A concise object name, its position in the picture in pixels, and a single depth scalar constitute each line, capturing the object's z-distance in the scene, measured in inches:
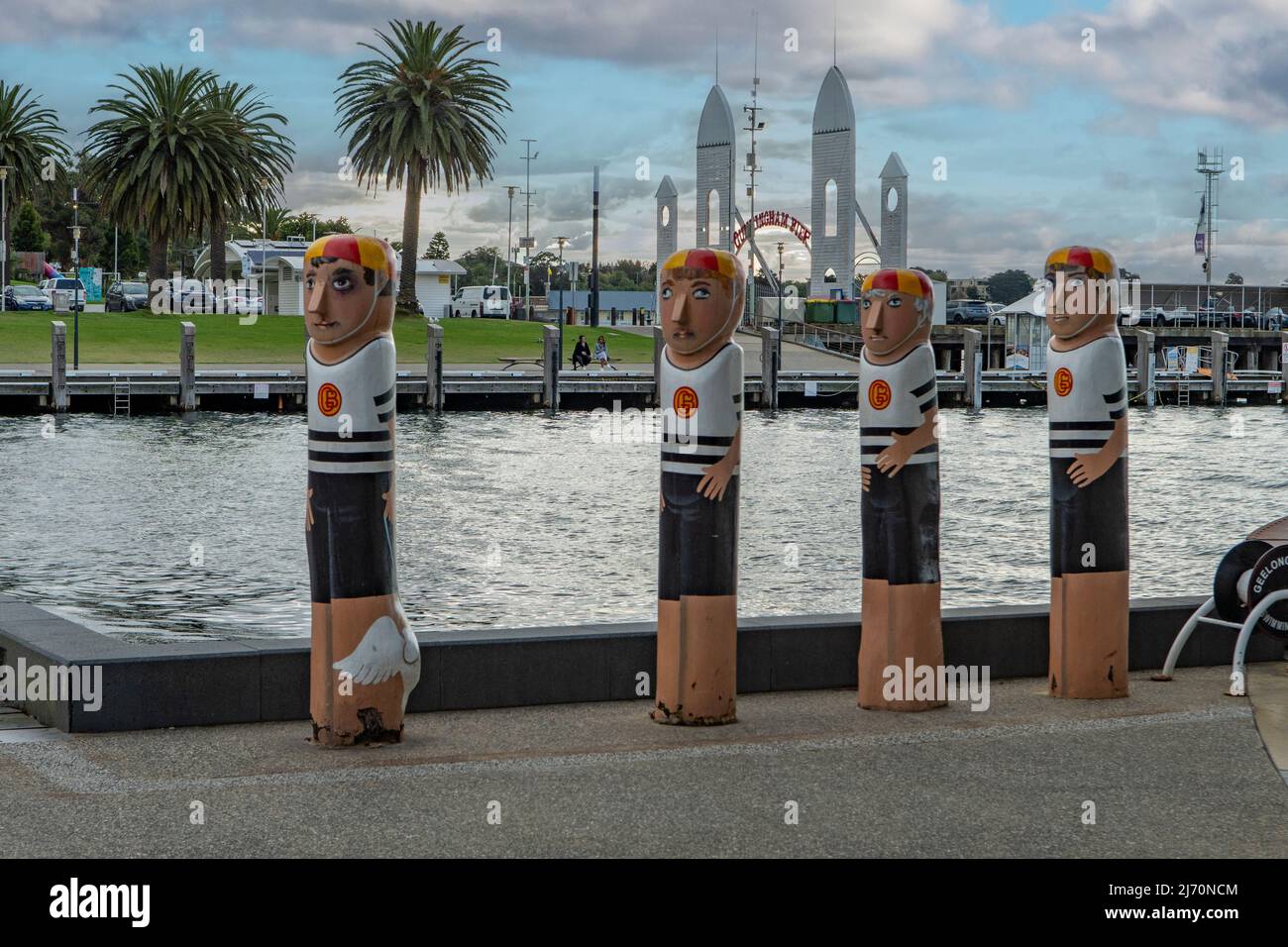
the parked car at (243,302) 3373.5
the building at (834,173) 3142.2
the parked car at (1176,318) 3636.8
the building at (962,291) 4545.5
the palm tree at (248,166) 2974.9
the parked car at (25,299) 2994.6
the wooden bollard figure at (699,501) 338.0
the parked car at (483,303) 3809.1
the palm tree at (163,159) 2866.6
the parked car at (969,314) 3627.0
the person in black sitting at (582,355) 2628.0
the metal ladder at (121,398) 1880.5
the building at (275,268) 3467.0
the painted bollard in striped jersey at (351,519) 319.0
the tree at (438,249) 5901.1
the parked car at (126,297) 3260.3
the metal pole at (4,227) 2907.5
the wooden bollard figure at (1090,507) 372.5
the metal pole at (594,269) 3751.2
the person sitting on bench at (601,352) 2615.7
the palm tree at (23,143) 3255.4
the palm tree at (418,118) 2869.1
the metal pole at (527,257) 3545.8
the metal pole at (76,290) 2135.8
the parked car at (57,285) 3085.4
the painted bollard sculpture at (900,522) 358.3
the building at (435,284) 3737.7
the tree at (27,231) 4008.4
